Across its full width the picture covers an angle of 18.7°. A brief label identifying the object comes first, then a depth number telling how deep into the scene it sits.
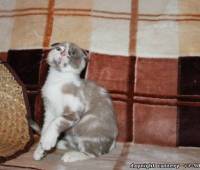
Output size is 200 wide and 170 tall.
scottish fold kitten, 1.28
